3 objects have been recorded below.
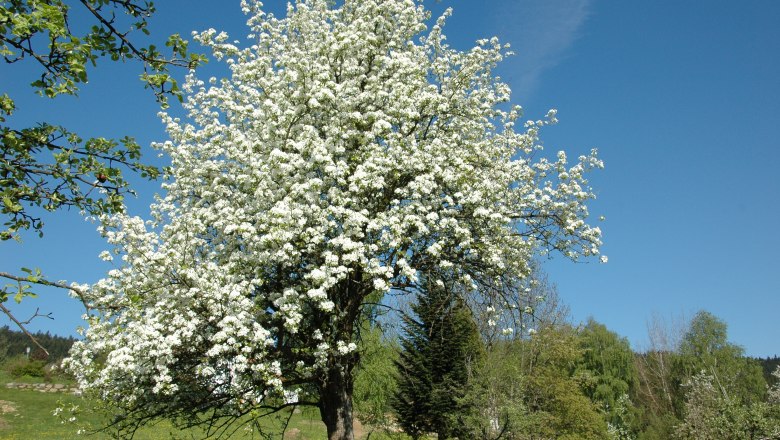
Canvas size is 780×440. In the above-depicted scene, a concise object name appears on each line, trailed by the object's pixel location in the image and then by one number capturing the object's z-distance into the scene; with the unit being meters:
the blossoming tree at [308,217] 12.12
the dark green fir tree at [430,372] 34.12
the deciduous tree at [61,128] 6.68
